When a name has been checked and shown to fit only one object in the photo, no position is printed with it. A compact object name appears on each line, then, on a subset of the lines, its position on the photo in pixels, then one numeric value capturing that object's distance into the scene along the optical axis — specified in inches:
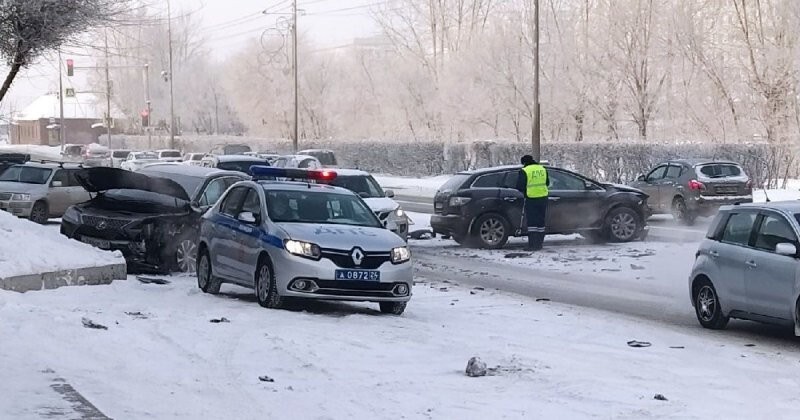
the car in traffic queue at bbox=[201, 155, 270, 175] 1195.9
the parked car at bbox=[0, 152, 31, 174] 1289.4
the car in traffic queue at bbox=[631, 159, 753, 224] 1108.5
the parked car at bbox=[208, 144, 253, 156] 2268.7
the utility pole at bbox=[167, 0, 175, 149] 3142.2
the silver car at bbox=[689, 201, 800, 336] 459.8
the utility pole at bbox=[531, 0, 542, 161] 1446.0
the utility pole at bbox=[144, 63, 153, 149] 3720.5
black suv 900.0
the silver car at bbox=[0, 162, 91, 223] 1092.5
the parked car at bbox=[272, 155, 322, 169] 1476.4
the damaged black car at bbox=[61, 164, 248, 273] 690.8
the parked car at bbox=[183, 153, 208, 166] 2229.7
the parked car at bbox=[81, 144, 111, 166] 2726.4
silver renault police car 515.2
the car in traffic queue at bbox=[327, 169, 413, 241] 852.6
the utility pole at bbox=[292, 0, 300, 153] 2387.4
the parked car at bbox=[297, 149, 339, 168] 1943.8
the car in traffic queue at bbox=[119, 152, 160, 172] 2201.5
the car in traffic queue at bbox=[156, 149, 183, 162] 2380.7
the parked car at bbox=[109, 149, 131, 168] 2733.8
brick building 5231.3
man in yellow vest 858.8
